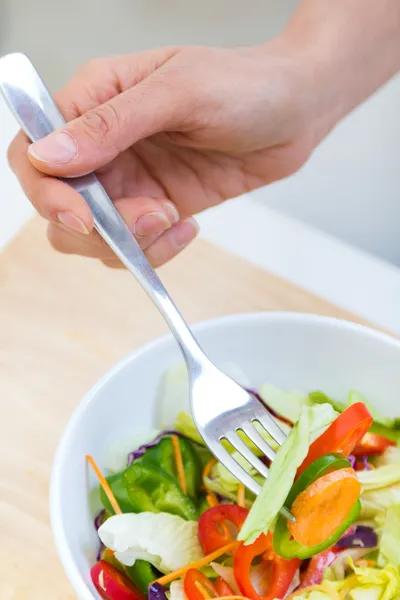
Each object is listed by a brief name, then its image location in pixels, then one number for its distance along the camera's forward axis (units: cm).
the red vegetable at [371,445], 54
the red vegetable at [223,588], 51
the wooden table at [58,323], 57
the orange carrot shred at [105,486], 52
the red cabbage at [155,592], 51
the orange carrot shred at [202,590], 50
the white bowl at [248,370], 53
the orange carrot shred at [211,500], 54
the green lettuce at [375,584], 50
